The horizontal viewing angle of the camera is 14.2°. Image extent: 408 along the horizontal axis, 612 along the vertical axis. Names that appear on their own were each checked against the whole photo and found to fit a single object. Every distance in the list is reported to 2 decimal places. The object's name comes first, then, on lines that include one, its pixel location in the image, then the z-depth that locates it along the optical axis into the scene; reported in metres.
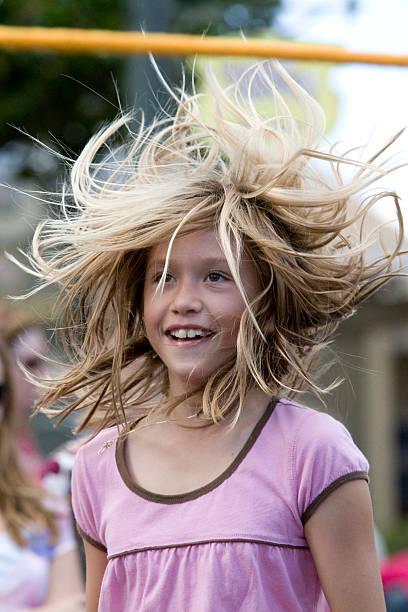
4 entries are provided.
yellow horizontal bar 4.85
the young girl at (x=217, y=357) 2.74
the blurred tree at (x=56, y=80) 13.75
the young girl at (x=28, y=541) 5.28
